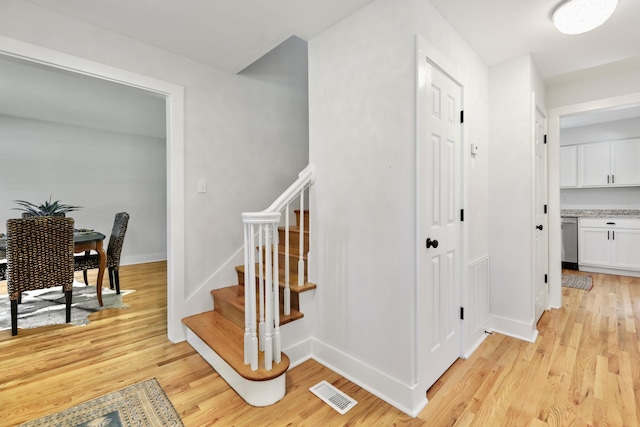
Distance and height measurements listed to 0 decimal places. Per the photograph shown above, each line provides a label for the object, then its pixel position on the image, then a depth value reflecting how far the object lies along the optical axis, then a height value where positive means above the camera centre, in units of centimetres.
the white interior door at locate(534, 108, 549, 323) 259 -9
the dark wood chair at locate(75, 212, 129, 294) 337 -40
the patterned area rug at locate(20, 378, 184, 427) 143 -101
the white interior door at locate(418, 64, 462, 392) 161 -4
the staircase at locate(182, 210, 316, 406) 159 -84
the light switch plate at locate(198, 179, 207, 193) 244 +23
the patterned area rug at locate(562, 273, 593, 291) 376 -95
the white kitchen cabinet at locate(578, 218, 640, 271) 418 -47
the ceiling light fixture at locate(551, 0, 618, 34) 161 +112
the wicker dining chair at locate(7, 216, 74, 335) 234 -34
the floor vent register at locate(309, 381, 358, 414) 157 -103
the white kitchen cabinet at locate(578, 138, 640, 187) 440 +74
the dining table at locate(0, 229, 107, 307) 290 -31
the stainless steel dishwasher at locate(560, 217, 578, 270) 469 -50
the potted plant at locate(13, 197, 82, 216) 275 +3
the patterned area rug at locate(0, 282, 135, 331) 266 -95
